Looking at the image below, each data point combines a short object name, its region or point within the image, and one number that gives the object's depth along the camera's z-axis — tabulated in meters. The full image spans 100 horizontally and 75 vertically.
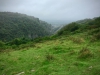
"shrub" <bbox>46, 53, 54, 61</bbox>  11.90
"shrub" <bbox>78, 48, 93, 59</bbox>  11.58
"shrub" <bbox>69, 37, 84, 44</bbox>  18.09
